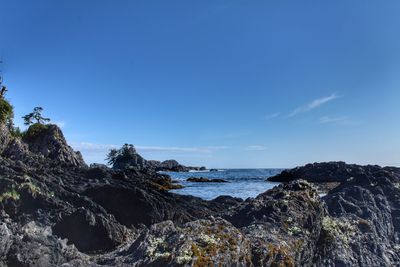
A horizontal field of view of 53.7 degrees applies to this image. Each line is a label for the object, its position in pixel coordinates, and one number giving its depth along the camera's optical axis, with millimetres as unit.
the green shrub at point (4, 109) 46231
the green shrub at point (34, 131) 66688
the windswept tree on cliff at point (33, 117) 84131
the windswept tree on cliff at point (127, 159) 129400
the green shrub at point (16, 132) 60794
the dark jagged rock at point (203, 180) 68719
